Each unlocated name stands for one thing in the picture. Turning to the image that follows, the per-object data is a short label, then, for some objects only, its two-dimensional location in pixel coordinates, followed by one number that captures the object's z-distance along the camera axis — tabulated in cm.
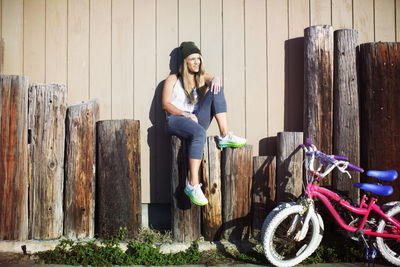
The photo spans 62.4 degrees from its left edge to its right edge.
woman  359
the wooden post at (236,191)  379
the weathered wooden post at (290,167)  384
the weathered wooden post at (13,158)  369
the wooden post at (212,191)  376
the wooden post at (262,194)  384
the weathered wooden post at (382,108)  384
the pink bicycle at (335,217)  326
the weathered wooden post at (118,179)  370
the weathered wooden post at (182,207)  373
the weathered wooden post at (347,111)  393
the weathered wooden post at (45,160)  371
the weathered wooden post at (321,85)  396
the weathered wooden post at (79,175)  374
